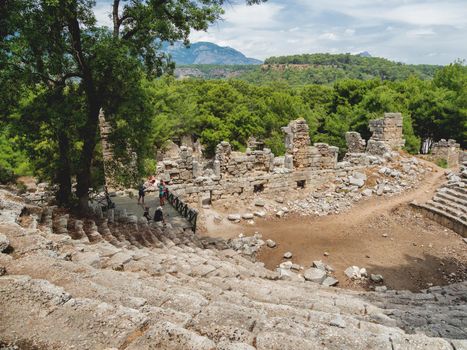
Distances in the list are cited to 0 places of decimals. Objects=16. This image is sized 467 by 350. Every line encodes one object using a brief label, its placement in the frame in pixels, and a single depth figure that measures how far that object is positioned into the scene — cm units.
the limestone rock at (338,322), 415
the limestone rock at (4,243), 417
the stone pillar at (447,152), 2711
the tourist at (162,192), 1445
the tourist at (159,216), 1240
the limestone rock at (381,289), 956
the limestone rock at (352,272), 1062
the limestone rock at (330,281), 1008
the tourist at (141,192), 1451
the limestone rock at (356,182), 1730
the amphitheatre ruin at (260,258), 323
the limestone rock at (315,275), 1023
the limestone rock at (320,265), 1102
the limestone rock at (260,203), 1612
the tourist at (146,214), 1294
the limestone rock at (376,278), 1038
